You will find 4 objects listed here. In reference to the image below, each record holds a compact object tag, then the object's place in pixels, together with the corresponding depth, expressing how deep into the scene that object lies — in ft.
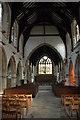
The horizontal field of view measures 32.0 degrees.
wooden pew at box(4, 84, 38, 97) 33.22
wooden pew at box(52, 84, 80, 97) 33.62
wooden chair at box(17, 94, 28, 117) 17.48
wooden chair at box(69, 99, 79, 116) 16.31
